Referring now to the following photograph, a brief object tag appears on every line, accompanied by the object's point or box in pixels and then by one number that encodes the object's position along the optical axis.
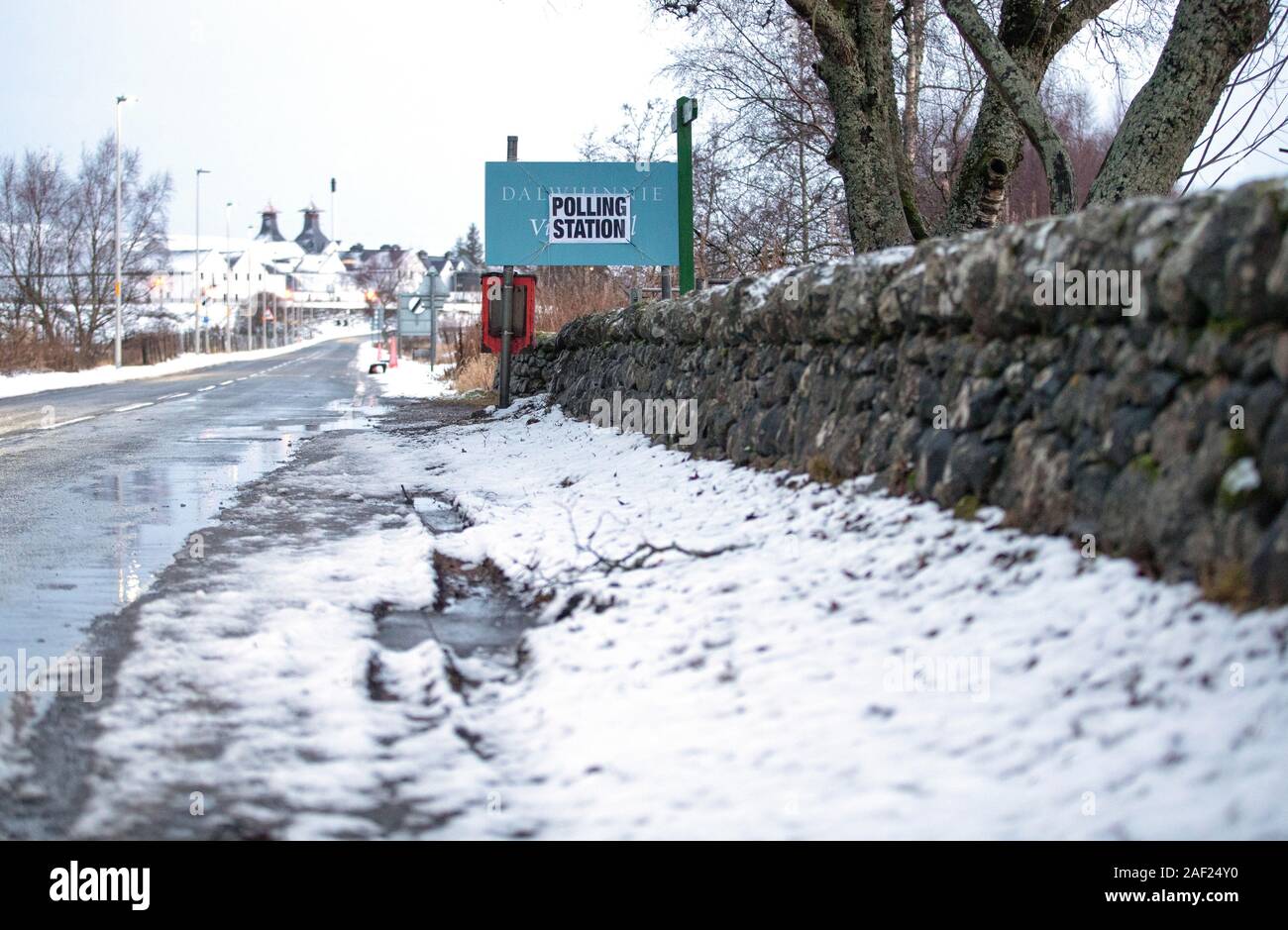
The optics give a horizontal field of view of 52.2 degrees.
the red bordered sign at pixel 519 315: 17.61
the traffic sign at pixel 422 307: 39.50
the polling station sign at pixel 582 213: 17.17
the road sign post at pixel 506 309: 17.45
